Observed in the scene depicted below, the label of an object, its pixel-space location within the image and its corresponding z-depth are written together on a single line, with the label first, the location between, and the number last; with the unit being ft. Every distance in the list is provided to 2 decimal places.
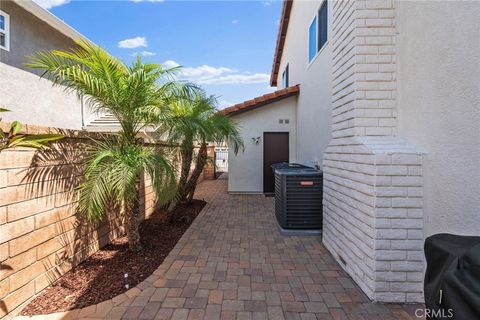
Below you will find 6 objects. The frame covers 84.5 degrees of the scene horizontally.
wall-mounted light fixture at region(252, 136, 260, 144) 32.07
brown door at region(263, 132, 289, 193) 32.35
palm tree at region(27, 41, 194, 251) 10.91
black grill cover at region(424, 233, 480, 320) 4.42
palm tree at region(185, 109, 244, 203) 20.20
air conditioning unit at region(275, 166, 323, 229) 17.40
